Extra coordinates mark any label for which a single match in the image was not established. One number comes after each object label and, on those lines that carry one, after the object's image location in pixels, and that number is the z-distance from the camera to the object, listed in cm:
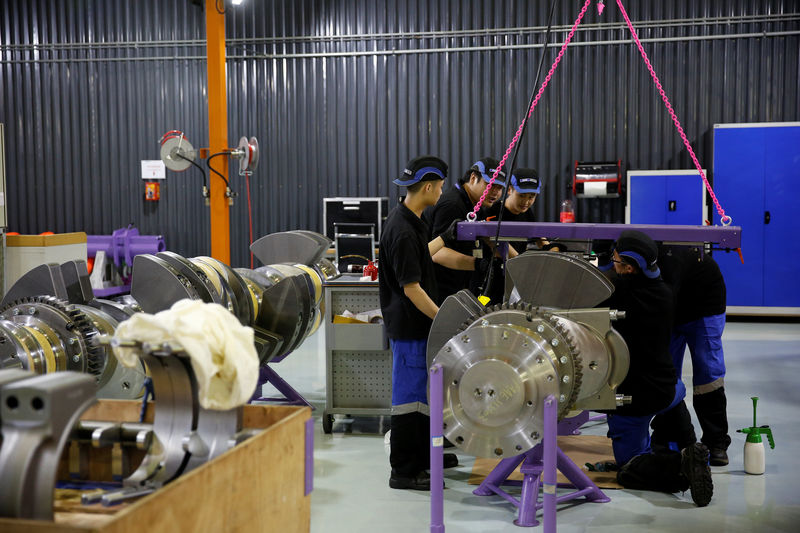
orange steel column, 646
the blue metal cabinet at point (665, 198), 887
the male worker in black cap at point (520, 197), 446
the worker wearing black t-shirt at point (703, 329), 389
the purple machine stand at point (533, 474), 254
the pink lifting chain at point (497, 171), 351
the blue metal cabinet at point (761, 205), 877
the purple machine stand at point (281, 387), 479
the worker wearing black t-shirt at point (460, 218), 415
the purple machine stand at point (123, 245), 957
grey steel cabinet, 470
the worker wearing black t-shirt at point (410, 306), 354
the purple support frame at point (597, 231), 317
